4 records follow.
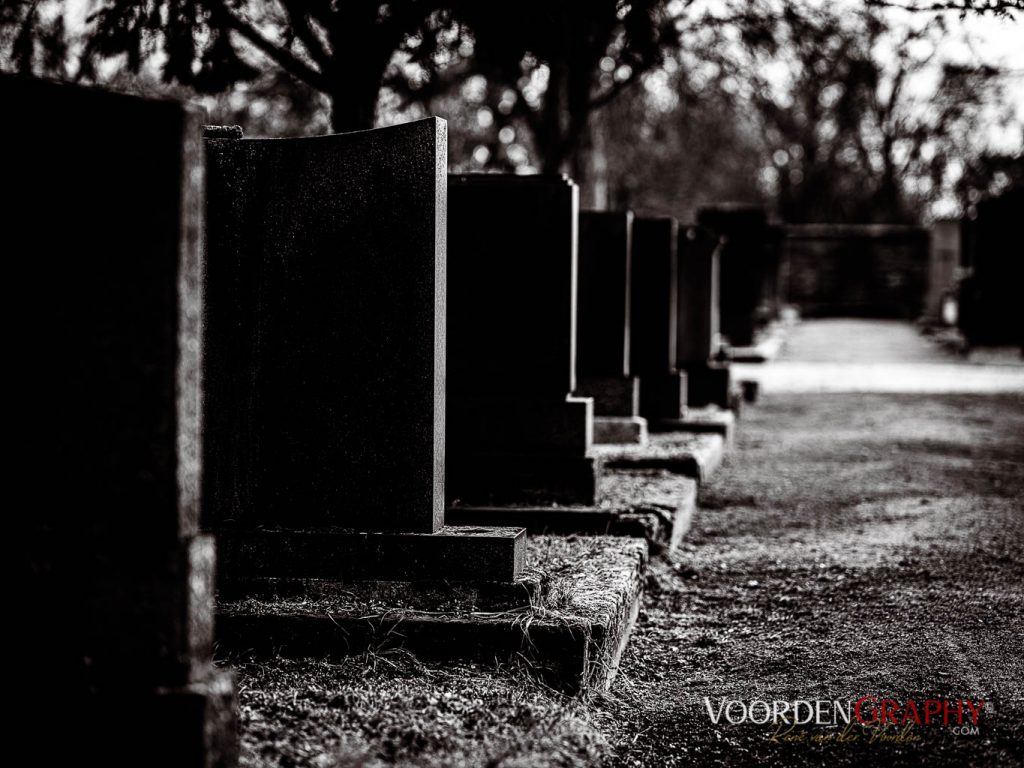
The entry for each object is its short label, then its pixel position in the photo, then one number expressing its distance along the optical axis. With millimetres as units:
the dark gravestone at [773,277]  23744
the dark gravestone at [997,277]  16438
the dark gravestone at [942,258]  26969
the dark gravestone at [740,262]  16094
